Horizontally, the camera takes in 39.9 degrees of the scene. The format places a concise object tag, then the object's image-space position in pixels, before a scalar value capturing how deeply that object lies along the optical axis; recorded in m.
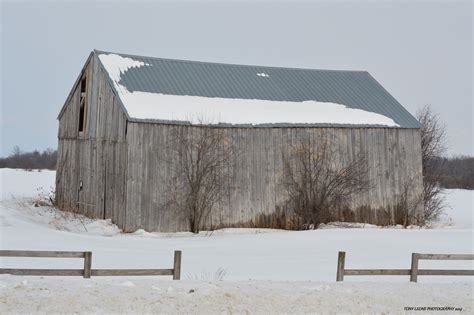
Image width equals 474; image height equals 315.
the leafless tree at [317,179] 25.44
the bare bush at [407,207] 27.55
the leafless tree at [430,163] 32.16
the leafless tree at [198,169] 23.81
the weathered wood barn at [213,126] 23.48
